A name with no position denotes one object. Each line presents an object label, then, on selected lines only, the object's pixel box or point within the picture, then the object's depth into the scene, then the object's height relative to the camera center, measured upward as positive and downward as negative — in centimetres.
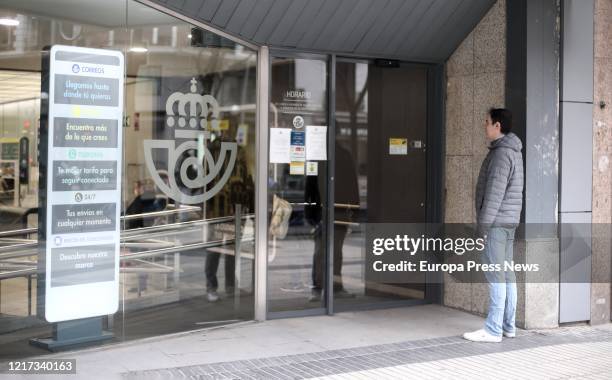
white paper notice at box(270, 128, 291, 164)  774 +39
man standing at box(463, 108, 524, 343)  693 -17
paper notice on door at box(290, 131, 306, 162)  787 +39
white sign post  628 +1
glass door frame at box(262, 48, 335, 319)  783 -34
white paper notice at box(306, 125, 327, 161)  795 +43
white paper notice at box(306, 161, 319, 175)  796 +18
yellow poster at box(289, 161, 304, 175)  789 +19
